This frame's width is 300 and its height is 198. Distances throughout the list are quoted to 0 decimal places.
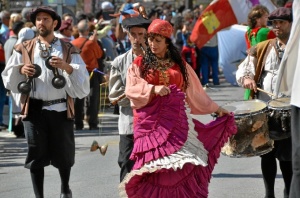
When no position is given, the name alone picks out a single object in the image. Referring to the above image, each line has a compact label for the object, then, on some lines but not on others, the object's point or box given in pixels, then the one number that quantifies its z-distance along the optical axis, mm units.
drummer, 11707
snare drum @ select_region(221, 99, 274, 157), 11199
